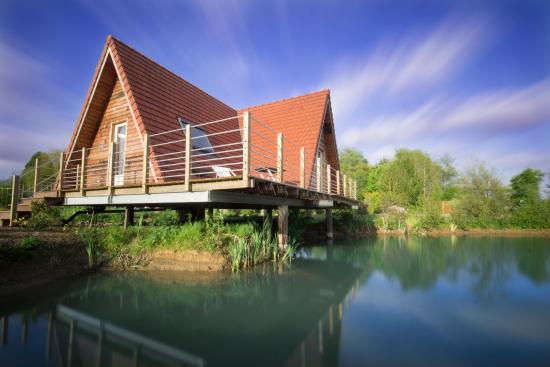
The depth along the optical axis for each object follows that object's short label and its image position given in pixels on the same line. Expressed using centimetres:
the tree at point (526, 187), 2031
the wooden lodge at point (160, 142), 669
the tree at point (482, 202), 2028
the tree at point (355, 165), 3737
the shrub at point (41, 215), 914
